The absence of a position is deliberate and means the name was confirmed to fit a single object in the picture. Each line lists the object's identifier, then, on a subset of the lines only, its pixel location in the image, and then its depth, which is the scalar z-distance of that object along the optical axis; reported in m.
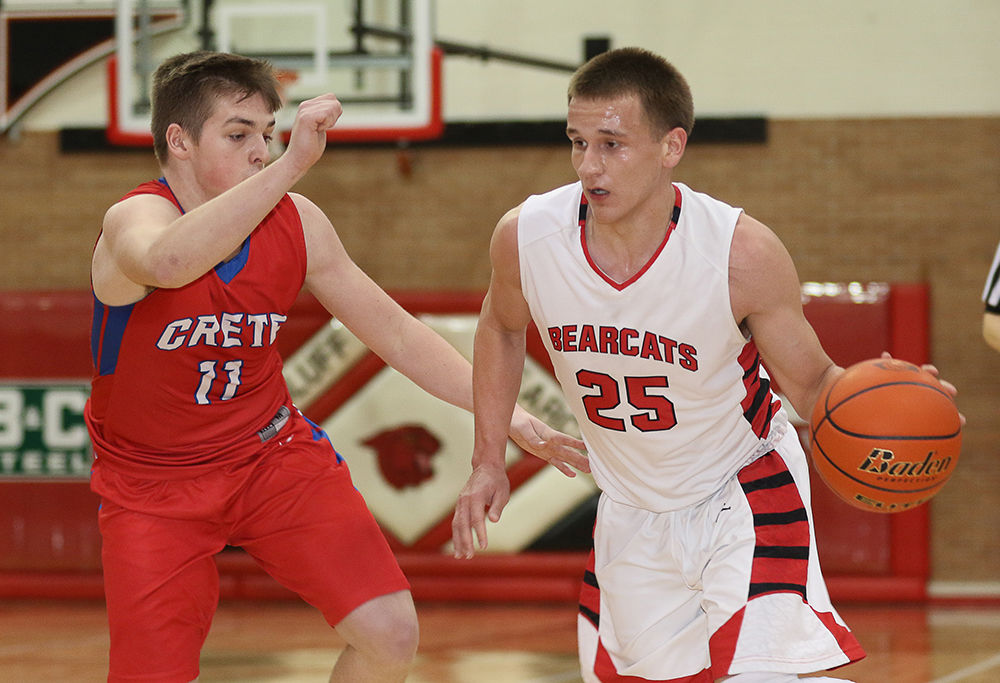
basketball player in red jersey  5.99
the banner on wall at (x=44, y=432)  14.09
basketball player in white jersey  5.75
